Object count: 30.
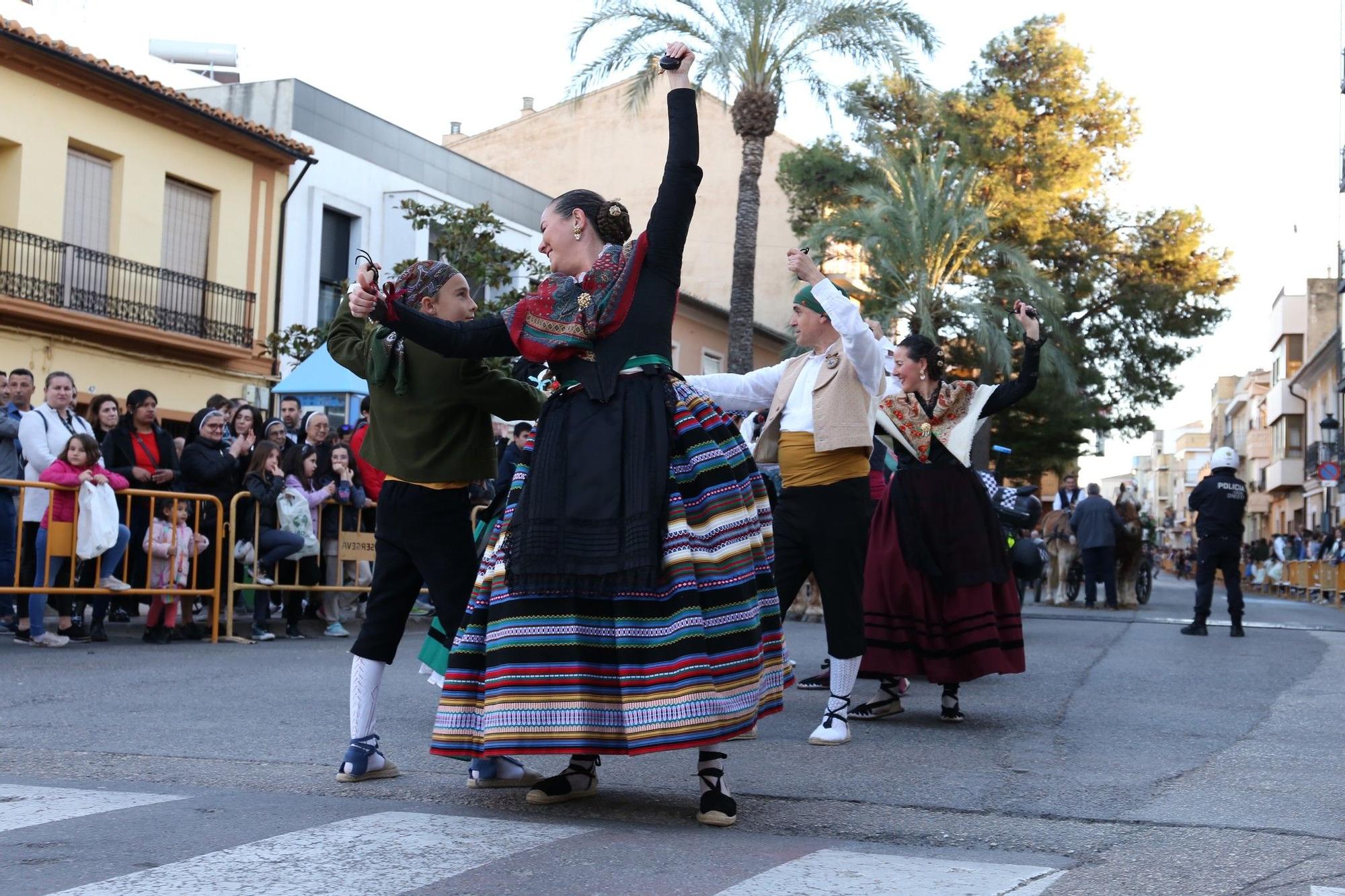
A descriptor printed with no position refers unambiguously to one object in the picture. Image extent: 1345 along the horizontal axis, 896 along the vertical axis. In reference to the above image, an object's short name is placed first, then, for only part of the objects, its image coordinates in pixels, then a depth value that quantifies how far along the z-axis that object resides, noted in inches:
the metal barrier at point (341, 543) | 437.7
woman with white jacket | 395.2
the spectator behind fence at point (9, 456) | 415.5
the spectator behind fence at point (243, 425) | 461.4
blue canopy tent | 658.2
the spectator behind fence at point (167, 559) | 416.8
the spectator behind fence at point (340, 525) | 471.5
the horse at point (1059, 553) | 866.8
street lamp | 1616.6
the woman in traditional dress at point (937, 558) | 276.1
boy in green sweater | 190.4
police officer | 565.9
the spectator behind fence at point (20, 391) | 426.6
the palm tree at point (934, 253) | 1199.6
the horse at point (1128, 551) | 829.2
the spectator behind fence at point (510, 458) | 350.6
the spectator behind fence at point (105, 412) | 448.5
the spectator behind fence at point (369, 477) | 445.1
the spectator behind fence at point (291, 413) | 550.9
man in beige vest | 244.7
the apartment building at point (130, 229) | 879.7
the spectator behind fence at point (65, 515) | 390.0
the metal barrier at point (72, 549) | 387.2
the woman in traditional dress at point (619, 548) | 162.9
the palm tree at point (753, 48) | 879.7
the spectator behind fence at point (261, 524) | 444.1
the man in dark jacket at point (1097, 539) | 804.0
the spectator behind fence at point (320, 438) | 478.0
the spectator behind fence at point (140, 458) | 420.8
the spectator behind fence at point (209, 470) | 433.7
